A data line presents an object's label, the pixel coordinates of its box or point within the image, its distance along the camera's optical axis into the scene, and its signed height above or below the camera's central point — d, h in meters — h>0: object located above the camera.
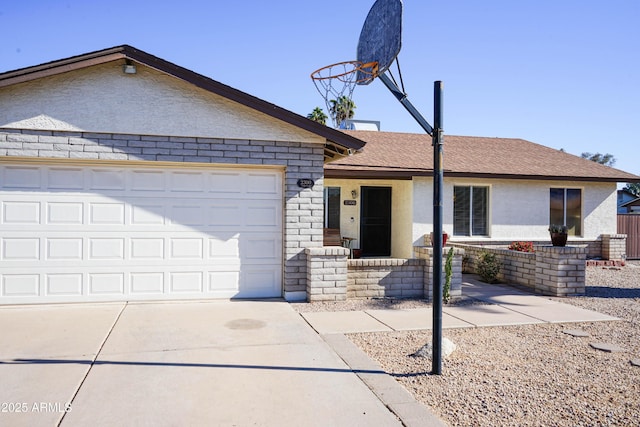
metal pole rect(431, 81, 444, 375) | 4.99 -0.08
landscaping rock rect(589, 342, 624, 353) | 6.13 -1.61
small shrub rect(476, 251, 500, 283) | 11.66 -1.16
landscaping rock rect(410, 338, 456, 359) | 5.73 -1.55
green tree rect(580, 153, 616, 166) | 83.31 +10.61
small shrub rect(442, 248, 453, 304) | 9.02 -1.00
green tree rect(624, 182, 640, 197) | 58.44 +3.90
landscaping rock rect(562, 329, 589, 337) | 6.89 -1.61
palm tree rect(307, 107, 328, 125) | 35.53 +7.44
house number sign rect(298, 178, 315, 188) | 9.00 +0.63
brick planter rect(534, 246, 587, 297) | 9.96 -1.05
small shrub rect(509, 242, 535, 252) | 11.48 -0.66
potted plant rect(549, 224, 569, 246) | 10.20 -0.35
